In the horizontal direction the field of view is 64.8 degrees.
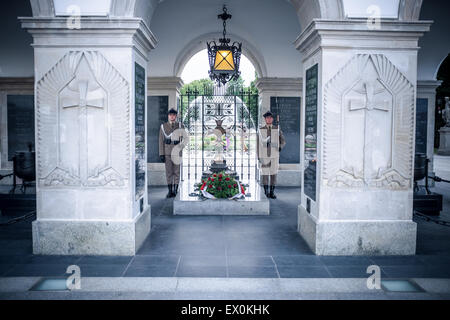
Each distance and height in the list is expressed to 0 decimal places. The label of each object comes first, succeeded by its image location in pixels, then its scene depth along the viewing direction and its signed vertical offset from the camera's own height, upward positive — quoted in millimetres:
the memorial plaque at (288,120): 10539 +790
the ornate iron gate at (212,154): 10516 -406
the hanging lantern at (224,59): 6984 +1727
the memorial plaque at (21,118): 9844 +722
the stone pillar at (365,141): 4840 +84
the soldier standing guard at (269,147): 8680 -19
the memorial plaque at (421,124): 9859 +661
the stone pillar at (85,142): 4797 +36
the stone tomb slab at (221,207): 7125 -1237
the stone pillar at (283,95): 10500 +1535
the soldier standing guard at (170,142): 8555 +81
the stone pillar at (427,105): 9773 +1189
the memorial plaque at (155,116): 10516 +865
